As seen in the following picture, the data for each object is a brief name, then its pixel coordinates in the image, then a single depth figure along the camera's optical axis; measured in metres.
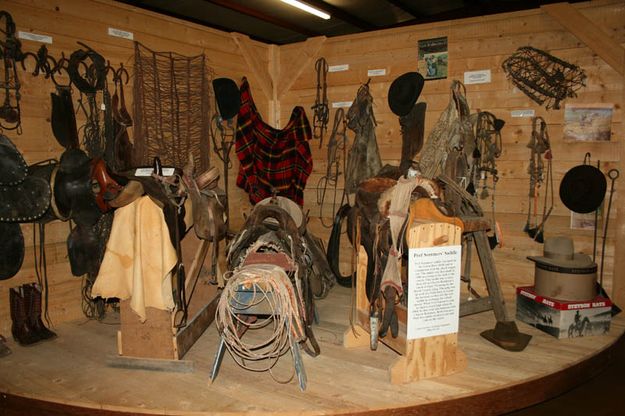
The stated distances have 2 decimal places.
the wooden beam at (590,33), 3.55
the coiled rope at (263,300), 2.41
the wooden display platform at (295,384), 2.38
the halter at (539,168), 3.83
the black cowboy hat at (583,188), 3.65
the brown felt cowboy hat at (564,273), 3.26
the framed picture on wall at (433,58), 4.21
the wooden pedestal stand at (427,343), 2.56
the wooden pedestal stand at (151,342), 2.73
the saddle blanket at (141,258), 2.62
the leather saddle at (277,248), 2.70
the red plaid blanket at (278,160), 4.78
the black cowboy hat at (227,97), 4.44
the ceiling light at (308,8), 4.68
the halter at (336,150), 4.75
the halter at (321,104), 4.85
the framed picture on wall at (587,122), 3.66
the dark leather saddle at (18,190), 2.98
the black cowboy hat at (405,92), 4.29
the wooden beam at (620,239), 3.63
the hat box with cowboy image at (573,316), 3.23
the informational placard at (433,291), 2.54
